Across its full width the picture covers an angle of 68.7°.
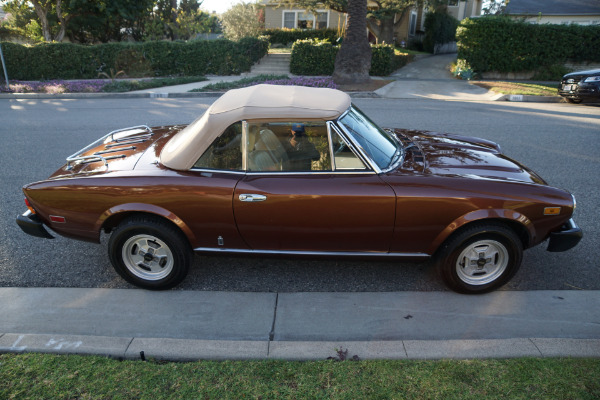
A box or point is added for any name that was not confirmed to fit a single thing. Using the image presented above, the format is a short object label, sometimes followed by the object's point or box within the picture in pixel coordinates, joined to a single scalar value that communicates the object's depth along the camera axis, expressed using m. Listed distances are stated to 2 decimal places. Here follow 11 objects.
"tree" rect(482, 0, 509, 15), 27.31
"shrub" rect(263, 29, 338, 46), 27.59
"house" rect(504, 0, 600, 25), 26.89
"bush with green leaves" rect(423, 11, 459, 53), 28.91
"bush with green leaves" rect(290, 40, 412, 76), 19.22
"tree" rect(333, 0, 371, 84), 15.55
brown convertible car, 3.34
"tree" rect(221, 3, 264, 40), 25.48
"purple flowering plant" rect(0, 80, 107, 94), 15.36
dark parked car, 12.36
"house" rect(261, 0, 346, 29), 29.39
